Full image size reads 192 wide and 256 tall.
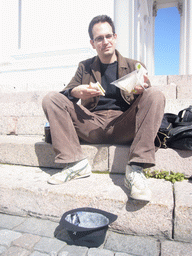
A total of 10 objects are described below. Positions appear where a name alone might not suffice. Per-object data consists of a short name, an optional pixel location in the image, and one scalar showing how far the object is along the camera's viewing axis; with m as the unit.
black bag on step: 1.78
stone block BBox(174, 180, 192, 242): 1.35
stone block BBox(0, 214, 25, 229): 1.56
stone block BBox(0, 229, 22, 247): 1.35
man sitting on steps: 1.60
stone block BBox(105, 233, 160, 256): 1.27
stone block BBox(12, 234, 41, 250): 1.33
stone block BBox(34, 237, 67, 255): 1.29
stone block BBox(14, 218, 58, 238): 1.46
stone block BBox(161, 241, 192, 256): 1.24
